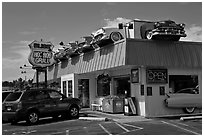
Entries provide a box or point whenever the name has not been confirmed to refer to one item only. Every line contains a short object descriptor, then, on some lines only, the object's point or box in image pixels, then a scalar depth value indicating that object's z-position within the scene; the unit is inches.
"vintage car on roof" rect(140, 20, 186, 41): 553.6
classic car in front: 569.3
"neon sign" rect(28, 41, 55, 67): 826.8
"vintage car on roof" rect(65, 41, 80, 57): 769.9
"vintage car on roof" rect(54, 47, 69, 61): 853.1
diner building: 542.6
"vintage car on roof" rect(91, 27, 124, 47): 586.4
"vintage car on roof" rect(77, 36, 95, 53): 678.3
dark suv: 511.2
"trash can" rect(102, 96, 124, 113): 624.1
